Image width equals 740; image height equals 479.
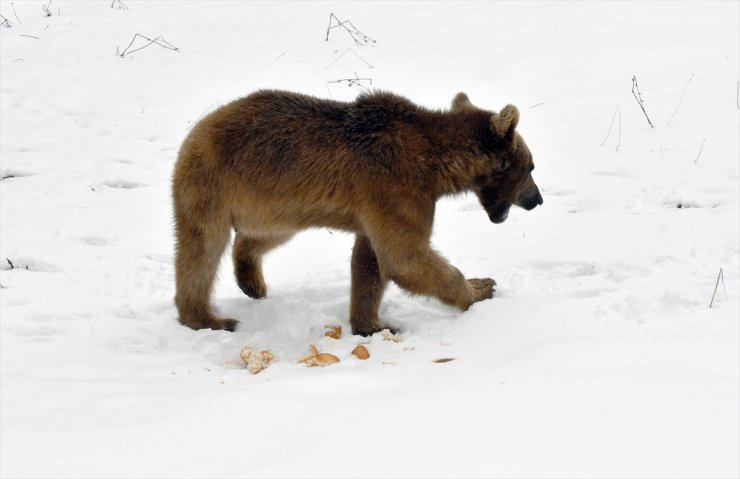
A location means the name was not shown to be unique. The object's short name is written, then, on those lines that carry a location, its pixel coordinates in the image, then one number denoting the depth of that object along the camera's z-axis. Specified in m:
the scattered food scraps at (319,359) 9.92
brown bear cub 11.09
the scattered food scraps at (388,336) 10.71
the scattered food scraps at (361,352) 10.06
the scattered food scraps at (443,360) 9.28
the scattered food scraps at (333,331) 11.32
